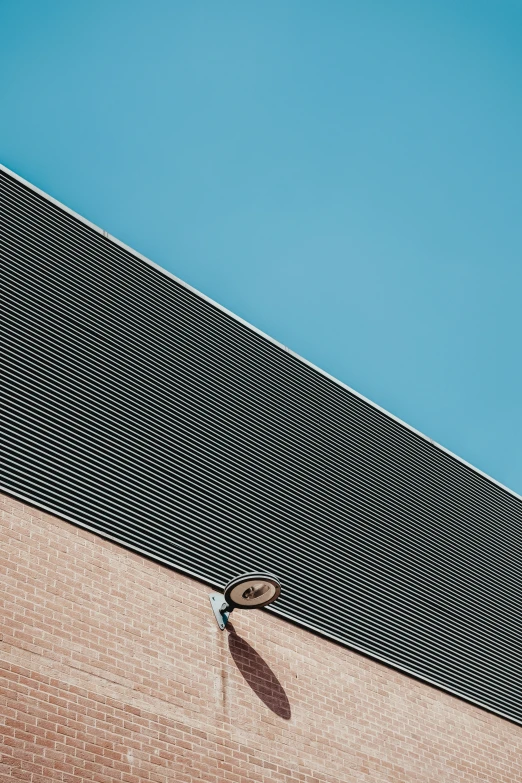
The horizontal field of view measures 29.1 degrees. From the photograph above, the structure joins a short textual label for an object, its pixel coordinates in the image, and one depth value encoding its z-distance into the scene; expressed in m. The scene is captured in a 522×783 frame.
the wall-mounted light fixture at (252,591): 10.45
